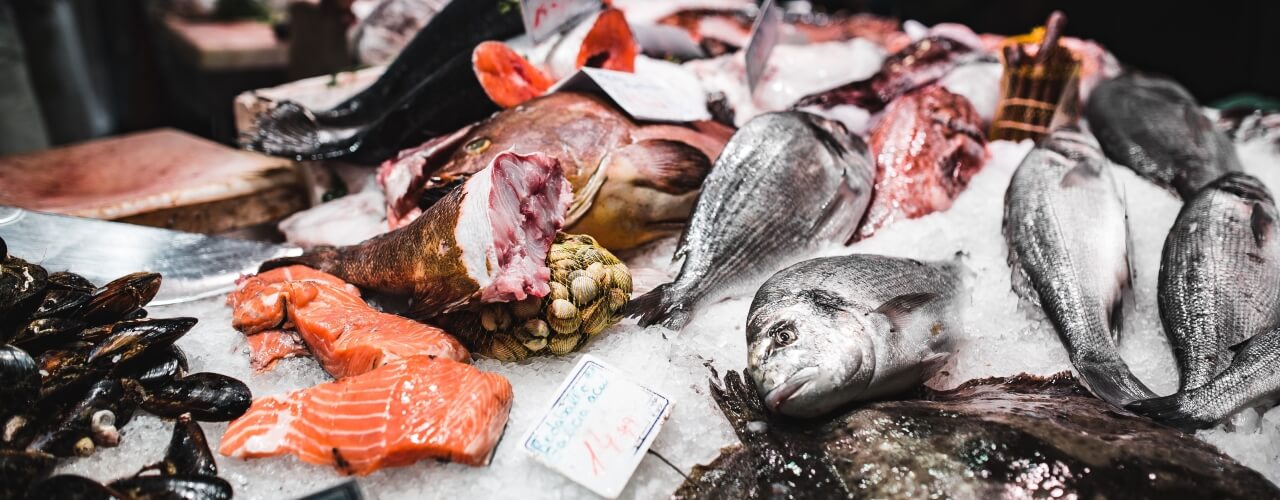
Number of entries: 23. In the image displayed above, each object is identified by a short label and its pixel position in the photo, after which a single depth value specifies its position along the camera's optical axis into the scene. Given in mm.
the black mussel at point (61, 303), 527
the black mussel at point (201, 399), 511
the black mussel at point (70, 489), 404
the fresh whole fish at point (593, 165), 737
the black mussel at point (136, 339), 513
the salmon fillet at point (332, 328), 549
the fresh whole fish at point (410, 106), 924
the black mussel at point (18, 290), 506
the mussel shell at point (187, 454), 468
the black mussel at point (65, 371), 483
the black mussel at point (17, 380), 444
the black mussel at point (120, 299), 546
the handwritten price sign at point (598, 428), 471
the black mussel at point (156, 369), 526
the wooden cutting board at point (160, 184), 921
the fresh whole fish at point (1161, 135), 906
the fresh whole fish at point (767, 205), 676
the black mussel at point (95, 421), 467
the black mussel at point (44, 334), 502
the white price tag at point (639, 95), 815
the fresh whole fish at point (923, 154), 832
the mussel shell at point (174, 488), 433
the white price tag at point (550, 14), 939
